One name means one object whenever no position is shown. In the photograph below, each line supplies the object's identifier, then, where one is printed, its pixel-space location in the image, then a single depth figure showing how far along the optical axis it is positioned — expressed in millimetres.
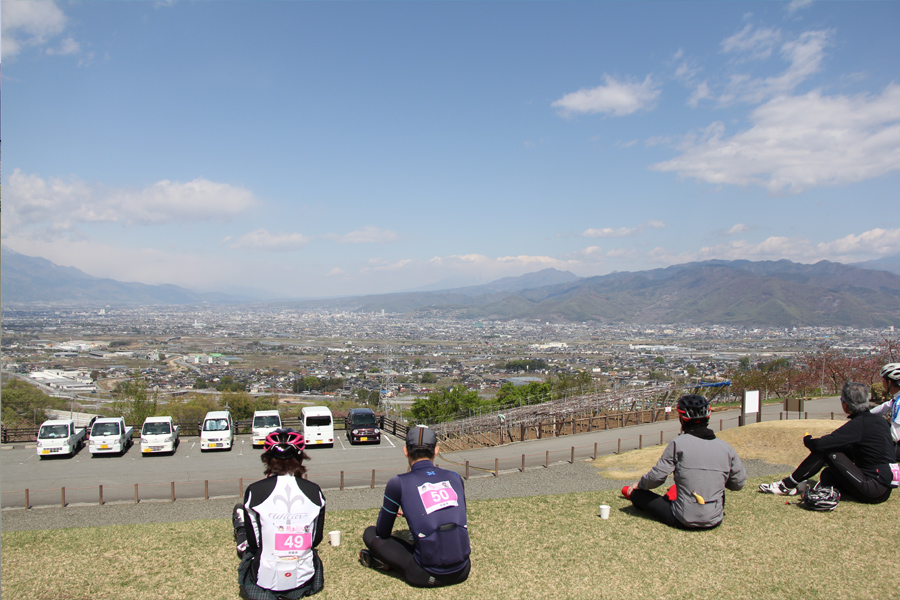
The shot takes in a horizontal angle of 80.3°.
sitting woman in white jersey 4633
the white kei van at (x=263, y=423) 23156
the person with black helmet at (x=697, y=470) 6215
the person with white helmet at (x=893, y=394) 7340
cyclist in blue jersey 4934
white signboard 20625
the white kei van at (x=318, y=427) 24209
